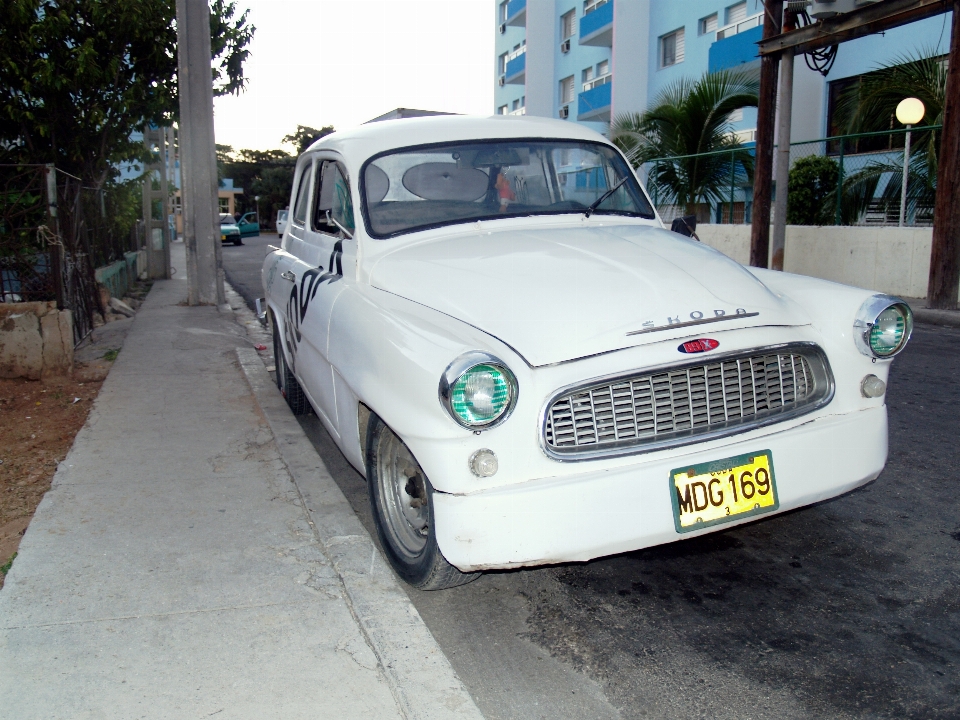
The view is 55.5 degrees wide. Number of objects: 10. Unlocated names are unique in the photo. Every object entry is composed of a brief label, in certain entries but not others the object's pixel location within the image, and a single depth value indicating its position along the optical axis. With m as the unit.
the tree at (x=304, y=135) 76.44
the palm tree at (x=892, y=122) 12.61
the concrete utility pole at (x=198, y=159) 11.05
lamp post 12.42
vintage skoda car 2.78
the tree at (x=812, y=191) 14.27
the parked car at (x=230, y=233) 37.74
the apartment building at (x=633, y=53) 20.94
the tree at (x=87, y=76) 10.80
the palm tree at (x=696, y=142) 16.83
